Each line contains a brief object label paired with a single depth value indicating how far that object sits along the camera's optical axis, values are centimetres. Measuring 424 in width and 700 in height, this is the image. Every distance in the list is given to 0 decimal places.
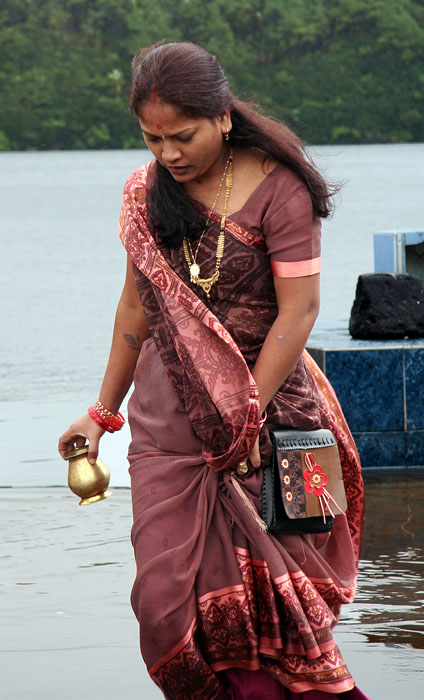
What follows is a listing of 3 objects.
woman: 564
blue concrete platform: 1177
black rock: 1214
